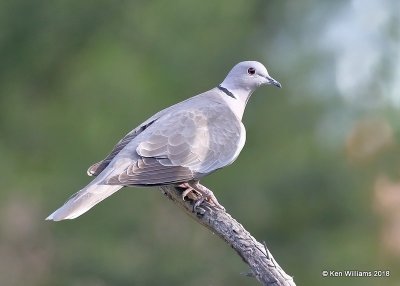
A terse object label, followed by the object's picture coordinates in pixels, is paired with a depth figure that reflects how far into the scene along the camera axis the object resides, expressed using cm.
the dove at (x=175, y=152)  941
